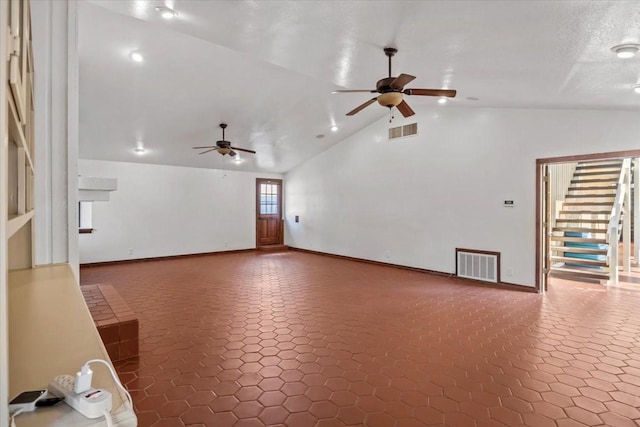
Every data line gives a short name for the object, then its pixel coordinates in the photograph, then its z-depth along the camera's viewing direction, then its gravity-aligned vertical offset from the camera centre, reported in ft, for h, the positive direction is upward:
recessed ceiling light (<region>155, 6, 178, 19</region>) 9.61 +5.61
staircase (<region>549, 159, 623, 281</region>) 22.02 -0.56
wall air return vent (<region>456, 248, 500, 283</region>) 19.85 -3.00
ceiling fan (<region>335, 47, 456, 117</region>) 11.18 +4.08
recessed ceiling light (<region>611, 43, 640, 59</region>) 8.96 +4.31
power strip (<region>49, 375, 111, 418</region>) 2.42 -1.34
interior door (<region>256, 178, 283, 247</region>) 35.12 +0.05
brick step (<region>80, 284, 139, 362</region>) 10.05 -3.43
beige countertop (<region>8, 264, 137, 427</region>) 2.45 -1.37
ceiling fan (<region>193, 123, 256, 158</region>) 20.93 +3.90
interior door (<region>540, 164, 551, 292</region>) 18.33 -0.57
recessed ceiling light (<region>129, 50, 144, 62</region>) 13.95 +6.32
